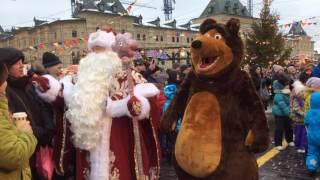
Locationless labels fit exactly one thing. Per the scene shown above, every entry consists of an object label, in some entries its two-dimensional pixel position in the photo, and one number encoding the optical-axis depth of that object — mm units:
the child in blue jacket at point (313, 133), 5625
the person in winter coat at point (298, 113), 7289
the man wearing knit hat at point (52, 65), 5555
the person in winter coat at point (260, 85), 11381
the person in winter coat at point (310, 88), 6074
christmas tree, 21969
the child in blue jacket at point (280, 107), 8117
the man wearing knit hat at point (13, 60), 3074
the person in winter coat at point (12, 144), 2539
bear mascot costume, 3658
